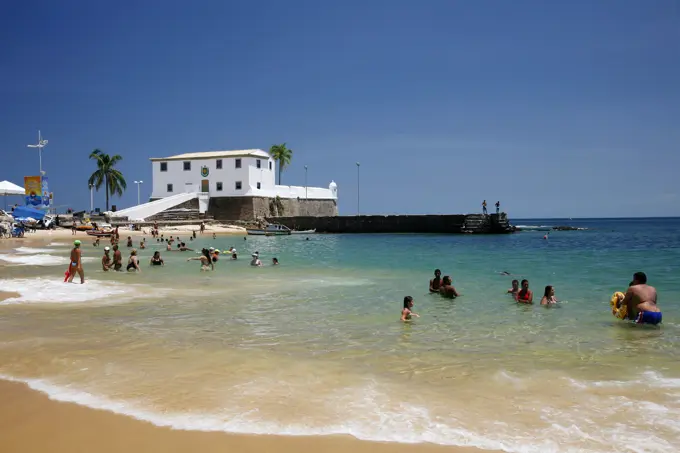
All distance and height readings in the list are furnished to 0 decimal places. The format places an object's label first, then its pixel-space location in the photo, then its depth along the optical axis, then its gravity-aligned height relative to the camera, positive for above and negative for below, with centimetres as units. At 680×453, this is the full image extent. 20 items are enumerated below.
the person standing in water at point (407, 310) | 1257 -210
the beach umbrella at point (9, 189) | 5038 +398
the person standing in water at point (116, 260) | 2331 -146
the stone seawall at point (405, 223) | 7125 +7
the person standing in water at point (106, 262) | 2315 -154
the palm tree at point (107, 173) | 8119 +855
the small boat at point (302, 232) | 7048 -91
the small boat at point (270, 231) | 6352 -67
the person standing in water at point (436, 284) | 1750 -204
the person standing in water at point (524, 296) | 1550 -221
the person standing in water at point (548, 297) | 1524 -224
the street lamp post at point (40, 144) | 6602 +1071
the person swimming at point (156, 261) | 2600 -170
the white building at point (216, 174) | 7331 +753
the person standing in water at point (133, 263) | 2322 -160
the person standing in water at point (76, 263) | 1683 -117
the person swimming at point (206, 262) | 2439 -167
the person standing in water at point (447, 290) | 1662 -213
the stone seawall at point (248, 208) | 7288 +264
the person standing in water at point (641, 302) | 1175 -189
